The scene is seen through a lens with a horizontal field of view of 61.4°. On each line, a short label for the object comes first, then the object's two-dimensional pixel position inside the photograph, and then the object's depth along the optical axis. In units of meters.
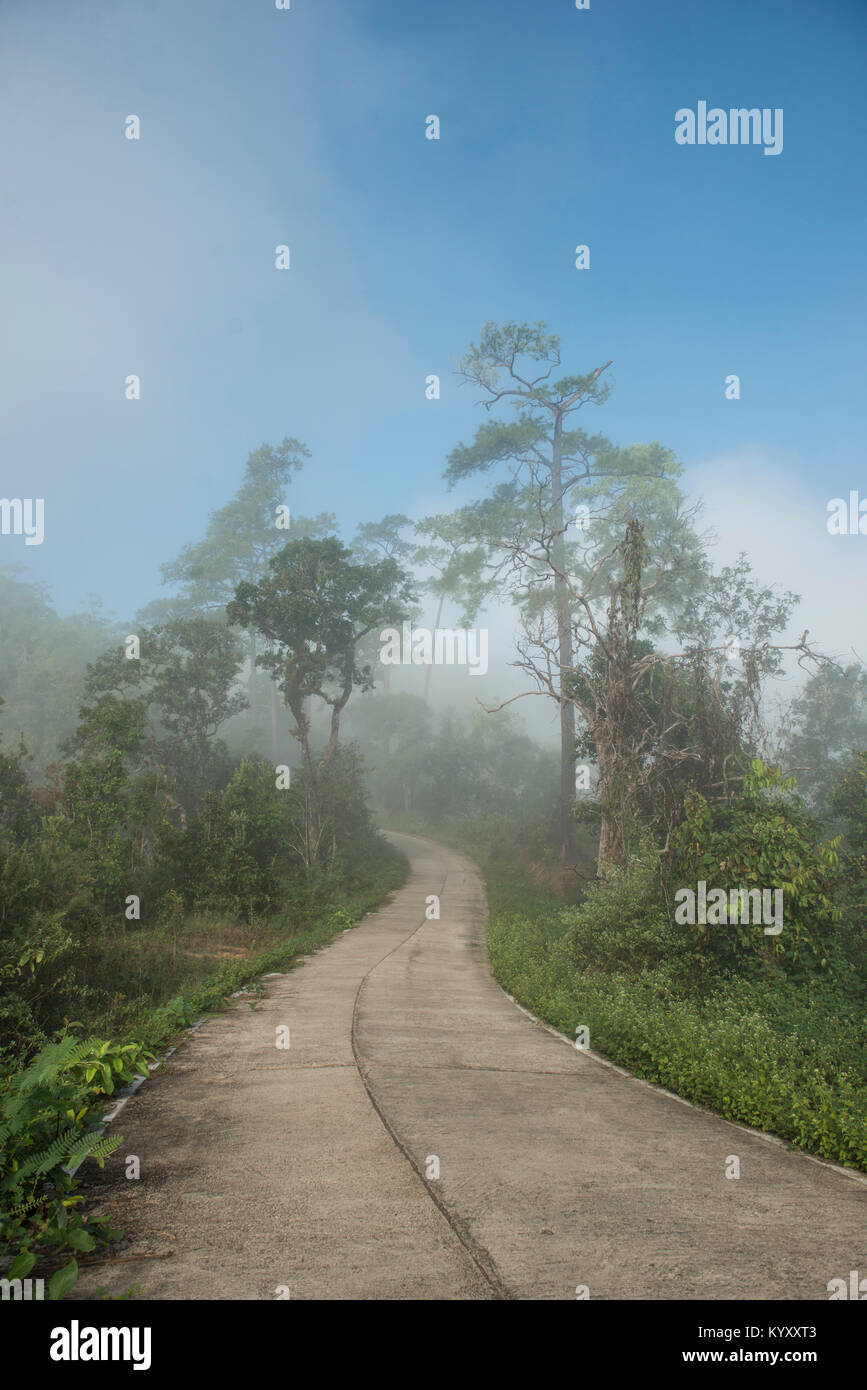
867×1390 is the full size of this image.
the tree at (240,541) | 52.72
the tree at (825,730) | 30.92
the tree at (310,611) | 23.52
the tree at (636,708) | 13.89
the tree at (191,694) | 28.39
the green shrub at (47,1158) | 3.37
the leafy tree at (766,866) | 9.53
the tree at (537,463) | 28.52
